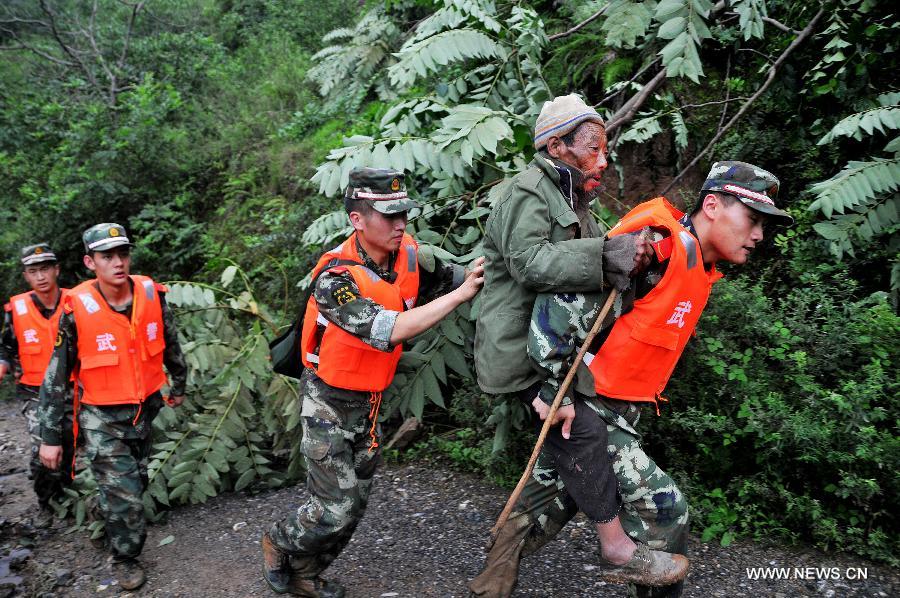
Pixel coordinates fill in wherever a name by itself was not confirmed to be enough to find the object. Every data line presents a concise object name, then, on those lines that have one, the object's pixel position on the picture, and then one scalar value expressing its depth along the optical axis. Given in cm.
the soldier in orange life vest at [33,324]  725
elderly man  326
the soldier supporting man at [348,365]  393
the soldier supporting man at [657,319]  335
